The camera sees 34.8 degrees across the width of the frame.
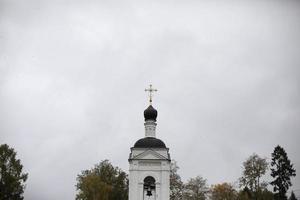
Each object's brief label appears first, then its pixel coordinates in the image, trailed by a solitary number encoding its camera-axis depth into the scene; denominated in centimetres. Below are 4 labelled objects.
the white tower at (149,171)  3638
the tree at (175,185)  4869
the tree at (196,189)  5098
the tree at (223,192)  5019
